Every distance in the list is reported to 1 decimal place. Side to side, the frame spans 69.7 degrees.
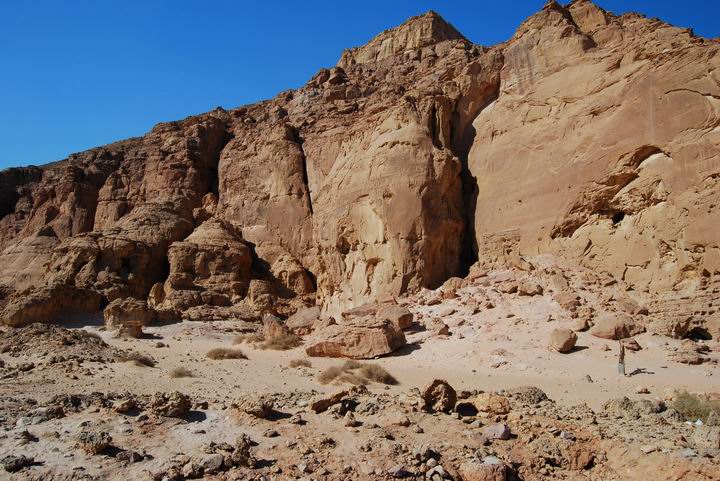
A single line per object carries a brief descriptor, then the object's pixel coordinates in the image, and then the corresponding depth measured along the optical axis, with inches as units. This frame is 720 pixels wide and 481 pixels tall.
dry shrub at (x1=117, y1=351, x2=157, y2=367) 536.6
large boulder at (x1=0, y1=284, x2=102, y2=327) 886.4
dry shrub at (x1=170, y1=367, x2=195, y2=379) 476.1
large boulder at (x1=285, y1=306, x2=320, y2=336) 839.7
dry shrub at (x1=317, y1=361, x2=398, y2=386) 474.9
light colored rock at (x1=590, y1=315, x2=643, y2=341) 564.2
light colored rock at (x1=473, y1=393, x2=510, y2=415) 328.2
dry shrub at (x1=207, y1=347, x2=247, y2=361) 625.9
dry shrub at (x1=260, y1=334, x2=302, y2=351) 719.7
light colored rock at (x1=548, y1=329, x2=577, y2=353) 543.5
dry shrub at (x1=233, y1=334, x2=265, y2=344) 786.8
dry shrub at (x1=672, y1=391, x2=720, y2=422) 319.6
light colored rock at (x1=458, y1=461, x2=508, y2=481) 244.7
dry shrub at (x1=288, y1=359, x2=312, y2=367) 577.5
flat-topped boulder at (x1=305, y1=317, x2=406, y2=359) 620.1
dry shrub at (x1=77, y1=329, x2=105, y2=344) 668.6
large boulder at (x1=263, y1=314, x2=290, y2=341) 780.9
